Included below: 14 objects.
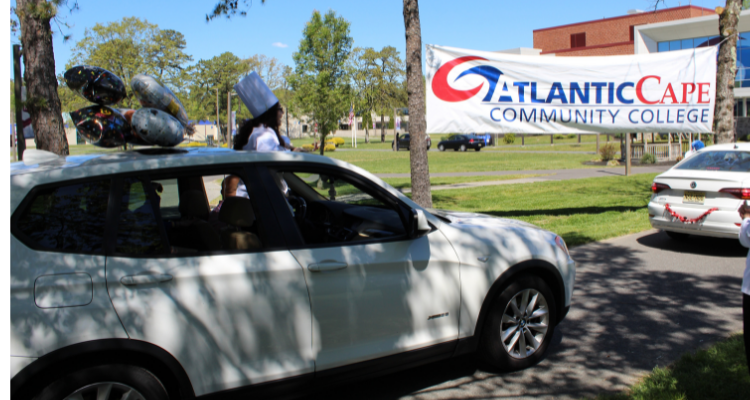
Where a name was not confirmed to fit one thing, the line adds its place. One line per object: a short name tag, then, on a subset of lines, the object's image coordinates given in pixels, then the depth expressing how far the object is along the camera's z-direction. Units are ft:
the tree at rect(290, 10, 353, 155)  96.37
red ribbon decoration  25.53
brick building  171.22
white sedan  25.02
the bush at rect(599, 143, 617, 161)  90.68
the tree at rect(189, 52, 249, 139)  151.33
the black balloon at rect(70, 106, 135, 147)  13.53
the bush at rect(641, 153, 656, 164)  89.45
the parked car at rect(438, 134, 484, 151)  159.84
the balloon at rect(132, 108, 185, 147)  12.88
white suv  9.14
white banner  31.73
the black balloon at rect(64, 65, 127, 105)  14.07
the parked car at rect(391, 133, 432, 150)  172.59
